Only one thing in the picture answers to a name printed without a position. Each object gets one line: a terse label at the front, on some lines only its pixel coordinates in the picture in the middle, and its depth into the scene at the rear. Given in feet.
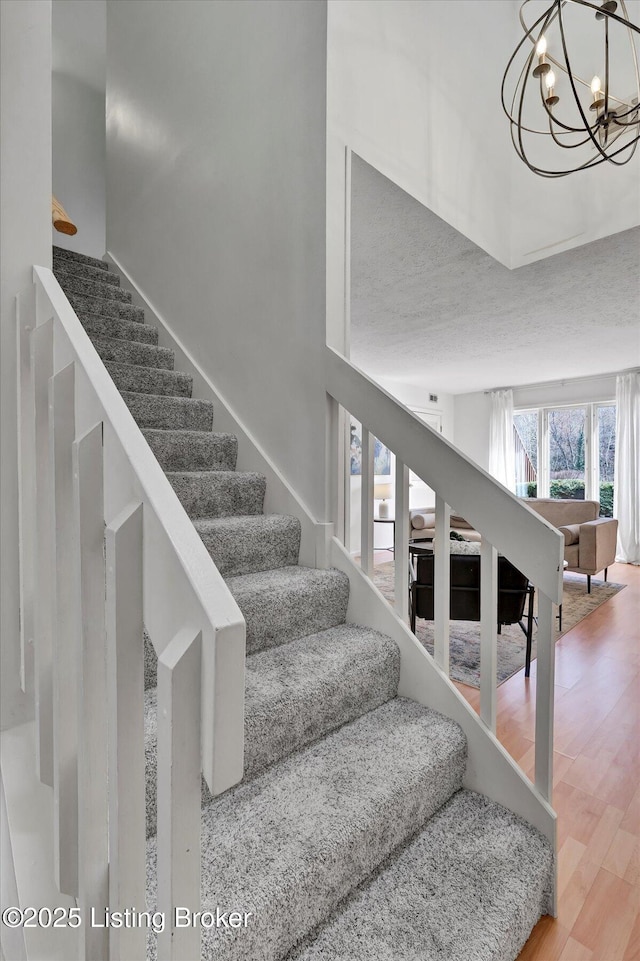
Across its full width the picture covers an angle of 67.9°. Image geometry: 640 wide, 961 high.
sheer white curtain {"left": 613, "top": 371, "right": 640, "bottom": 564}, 19.85
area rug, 9.25
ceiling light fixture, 7.66
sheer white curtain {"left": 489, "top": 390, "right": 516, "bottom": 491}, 24.12
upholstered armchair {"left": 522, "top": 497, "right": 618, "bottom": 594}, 15.48
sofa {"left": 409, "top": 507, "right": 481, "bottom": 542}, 18.13
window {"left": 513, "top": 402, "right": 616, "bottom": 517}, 21.61
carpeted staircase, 3.00
